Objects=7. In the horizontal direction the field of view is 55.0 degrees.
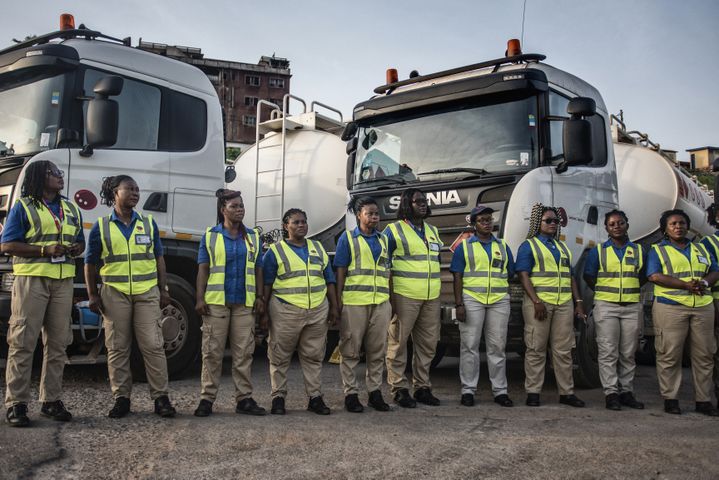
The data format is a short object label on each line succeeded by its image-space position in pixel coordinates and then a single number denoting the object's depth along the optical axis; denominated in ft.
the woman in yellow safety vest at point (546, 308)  18.62
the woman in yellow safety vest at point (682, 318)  18.25
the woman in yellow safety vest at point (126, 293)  15.37
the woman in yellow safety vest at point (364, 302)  17.26
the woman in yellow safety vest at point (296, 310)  16.71
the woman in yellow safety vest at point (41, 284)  14.44
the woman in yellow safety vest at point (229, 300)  16.16
